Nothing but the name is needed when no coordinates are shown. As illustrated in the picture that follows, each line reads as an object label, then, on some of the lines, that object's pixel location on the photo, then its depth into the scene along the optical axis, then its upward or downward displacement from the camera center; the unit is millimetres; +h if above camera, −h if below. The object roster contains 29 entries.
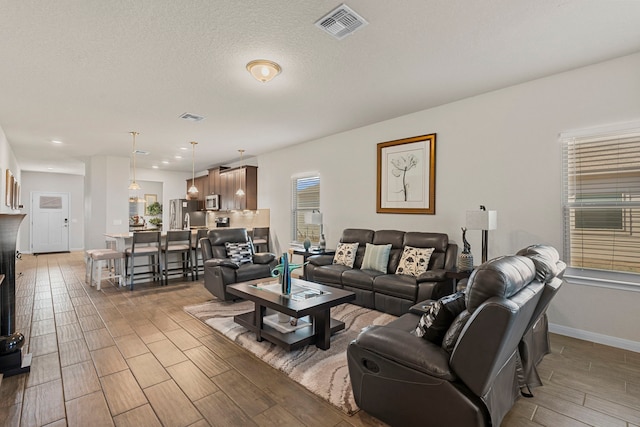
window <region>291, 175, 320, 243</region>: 6449 +203
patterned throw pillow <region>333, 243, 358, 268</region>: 4875 -662
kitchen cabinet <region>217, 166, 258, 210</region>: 7789 +679
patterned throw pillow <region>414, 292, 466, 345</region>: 1861 -639
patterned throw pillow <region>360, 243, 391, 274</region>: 4508 -659
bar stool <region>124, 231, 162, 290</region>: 5496 -706
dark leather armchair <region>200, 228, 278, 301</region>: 4539 -803
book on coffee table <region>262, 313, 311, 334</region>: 3207 -1201
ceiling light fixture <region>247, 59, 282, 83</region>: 3047 +1463
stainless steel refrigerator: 9352 +108
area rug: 2365 -1339
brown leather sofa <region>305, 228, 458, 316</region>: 3713 -845
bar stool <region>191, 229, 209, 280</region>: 6121 -637
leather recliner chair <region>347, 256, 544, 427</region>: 1540 -851
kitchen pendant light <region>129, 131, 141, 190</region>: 5652 +1470
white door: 10258 -291
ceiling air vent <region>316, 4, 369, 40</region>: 2300 +1513
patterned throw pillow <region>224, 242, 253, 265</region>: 5035 -655
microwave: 8603 +328
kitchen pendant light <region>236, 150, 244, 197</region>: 7356 +526
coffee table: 2914 -908
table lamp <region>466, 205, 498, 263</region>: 3443 -86
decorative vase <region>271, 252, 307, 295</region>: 3330 -660
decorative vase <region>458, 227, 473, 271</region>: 3658 -557
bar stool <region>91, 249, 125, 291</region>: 5407 -800
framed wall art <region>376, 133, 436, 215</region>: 4531 +593
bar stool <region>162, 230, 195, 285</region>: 5801 -700
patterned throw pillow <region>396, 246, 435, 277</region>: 4082 -648
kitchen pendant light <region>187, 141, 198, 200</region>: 6705 +1487
